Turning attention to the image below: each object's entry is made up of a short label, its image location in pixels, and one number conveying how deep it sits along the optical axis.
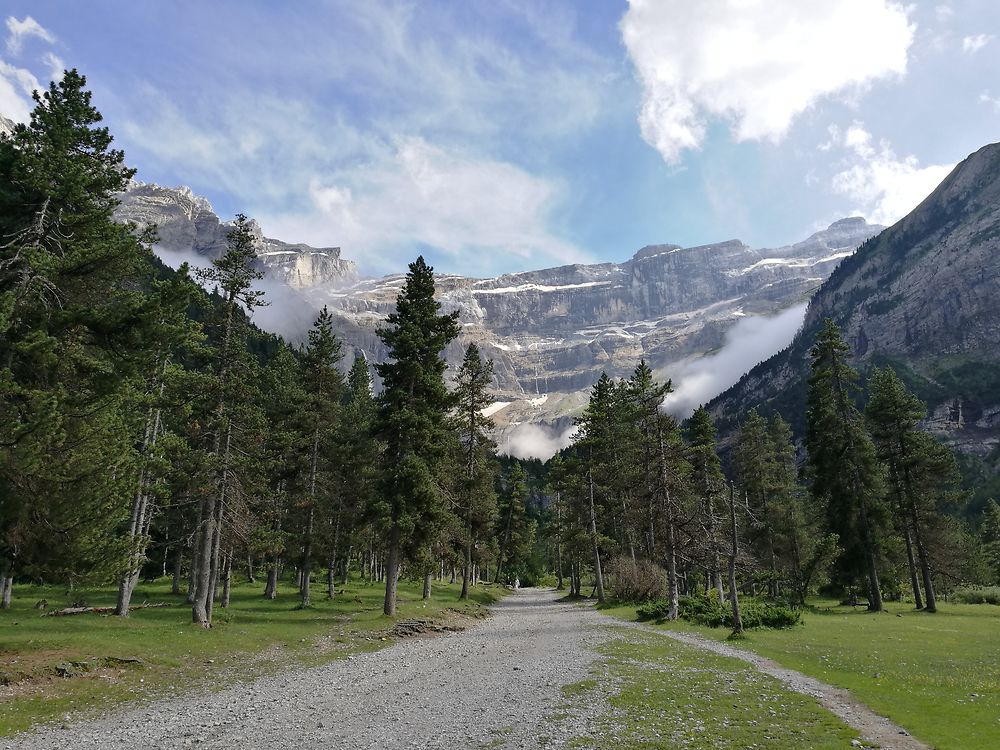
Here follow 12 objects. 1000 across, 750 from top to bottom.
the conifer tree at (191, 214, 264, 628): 27.44
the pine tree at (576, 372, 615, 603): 47.12
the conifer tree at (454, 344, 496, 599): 47.53
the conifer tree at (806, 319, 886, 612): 39.66
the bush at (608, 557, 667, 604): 42.59
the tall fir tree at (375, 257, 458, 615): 31.30
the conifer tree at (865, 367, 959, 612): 41.19
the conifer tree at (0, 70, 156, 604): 14.14
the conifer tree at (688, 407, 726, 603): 33.66
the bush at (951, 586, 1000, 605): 47.38
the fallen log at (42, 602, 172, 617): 28.53
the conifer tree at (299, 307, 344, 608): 36.34
